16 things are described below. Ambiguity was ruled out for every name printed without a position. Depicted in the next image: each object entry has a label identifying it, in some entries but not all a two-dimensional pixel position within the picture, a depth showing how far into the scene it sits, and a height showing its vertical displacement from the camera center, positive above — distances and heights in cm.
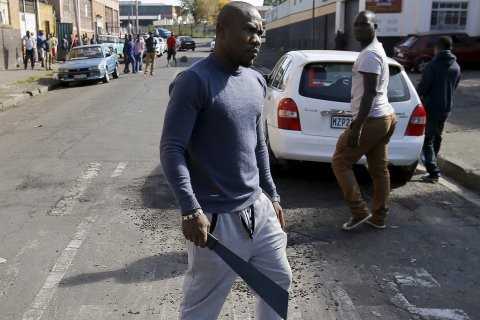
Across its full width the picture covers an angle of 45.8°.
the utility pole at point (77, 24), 3335 +42
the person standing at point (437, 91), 676 -70
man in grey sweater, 239 -56
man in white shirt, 467 -83
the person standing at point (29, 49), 2592 -78
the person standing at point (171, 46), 3058 -75
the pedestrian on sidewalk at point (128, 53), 2594 -97
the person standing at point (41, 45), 2638 -61
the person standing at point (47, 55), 2669 -107
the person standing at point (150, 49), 2352 -71
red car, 2338 -72
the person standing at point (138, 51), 2623 -89
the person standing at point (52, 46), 2709 -68
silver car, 2067 -120
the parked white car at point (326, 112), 634 -88
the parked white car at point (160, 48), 4521 -133
